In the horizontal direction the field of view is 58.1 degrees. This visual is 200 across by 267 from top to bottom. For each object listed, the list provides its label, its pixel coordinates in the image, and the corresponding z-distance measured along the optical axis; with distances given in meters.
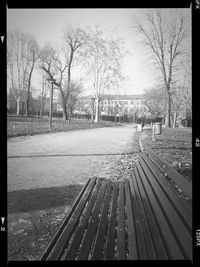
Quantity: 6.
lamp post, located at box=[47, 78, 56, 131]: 11.64
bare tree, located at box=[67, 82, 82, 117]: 40.57
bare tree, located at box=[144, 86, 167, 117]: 42.06
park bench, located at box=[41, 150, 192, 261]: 1.32
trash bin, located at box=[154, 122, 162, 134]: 8.54
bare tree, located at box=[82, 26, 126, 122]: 22.33
